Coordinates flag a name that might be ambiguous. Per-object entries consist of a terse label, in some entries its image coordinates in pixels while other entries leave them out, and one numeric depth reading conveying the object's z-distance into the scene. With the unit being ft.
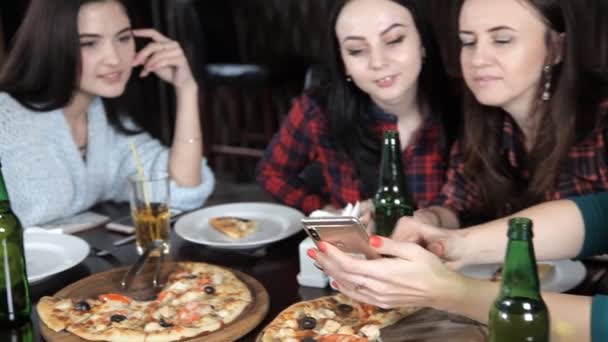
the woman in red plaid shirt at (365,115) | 6.47
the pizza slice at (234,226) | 5.59
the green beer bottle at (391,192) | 4.88
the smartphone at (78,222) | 6.02
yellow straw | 5.34
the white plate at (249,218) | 5.40
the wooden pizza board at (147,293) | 3.98
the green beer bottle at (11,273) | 4.19
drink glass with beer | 5.33
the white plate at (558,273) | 4.42
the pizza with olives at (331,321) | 3.86
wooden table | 3.90
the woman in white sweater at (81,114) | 6.63
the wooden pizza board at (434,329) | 3.80
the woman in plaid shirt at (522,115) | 5.79
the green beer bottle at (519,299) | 2.89
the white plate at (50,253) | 4.88
